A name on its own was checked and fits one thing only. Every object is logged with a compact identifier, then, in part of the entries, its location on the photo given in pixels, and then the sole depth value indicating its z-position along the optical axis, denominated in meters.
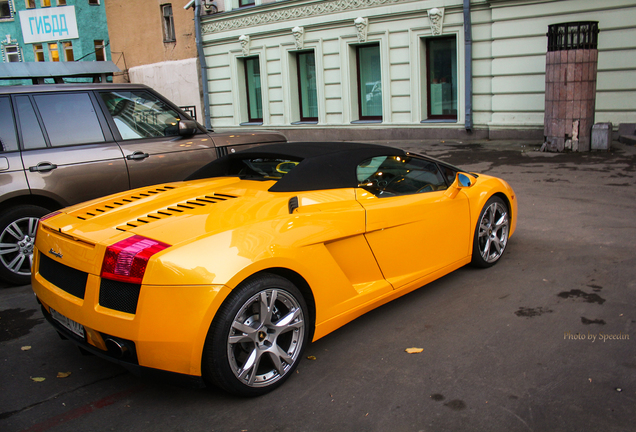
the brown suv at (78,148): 5.18
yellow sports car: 2.88
